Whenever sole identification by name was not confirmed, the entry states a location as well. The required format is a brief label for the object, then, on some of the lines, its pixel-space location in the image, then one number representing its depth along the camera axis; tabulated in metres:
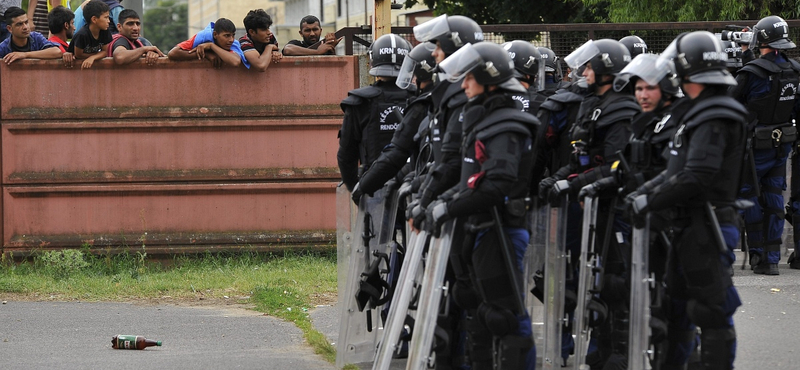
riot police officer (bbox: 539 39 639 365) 13.09
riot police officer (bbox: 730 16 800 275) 19.56
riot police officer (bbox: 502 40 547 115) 14.24
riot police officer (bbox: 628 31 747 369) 11.01
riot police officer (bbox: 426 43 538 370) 11.27
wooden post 21.92
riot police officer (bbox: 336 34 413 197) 15.18
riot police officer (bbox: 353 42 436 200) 14.05
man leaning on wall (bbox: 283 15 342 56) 22.67
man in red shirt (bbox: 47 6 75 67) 22.41
